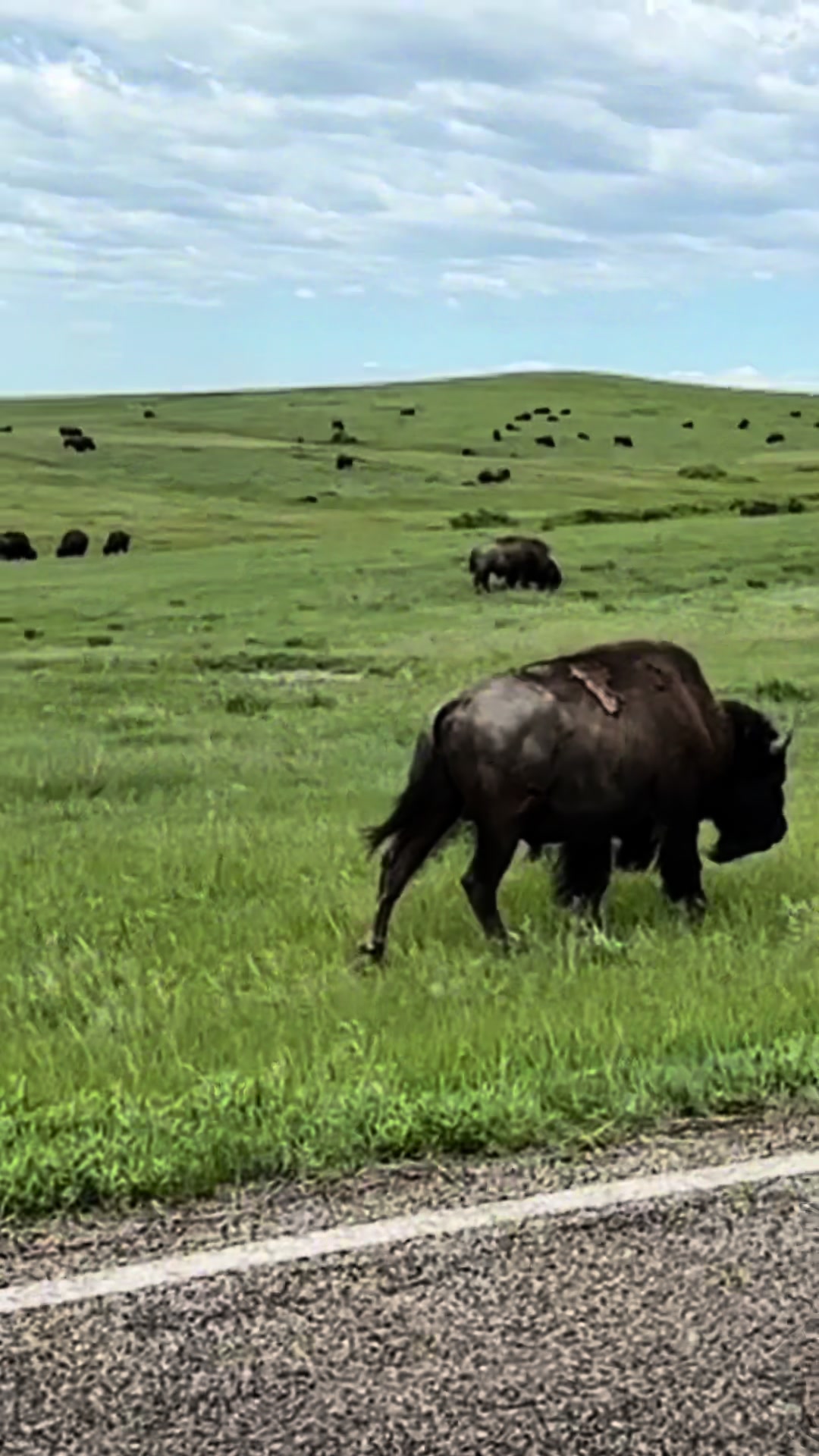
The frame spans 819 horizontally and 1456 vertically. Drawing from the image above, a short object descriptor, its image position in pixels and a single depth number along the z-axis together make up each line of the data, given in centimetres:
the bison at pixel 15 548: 4662
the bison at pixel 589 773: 754
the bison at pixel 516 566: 3419
